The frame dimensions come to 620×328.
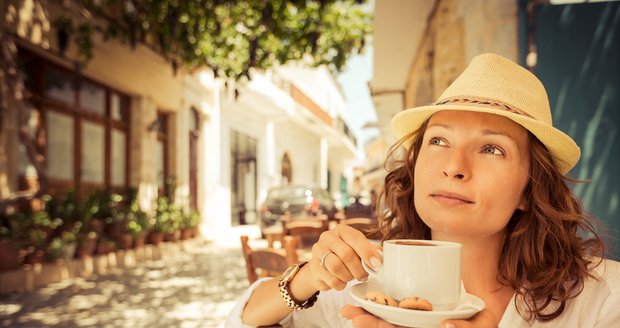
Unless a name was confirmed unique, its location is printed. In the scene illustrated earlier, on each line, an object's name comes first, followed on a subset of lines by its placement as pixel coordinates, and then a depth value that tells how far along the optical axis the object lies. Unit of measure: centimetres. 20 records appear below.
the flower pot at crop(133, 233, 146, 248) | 811
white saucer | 73
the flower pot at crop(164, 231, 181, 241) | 929
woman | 105
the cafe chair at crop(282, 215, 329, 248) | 418
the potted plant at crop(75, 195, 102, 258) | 668
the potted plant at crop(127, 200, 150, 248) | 794
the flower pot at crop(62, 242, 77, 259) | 628
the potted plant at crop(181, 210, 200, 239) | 998
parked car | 1056
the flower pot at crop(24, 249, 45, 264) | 583
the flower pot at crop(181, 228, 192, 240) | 995
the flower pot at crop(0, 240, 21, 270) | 532
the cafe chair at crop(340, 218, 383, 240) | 154
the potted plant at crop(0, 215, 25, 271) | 534
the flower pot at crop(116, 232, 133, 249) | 765
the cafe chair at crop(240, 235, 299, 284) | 222
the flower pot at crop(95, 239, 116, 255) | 710
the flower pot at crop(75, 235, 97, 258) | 666
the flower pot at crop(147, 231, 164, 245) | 880
